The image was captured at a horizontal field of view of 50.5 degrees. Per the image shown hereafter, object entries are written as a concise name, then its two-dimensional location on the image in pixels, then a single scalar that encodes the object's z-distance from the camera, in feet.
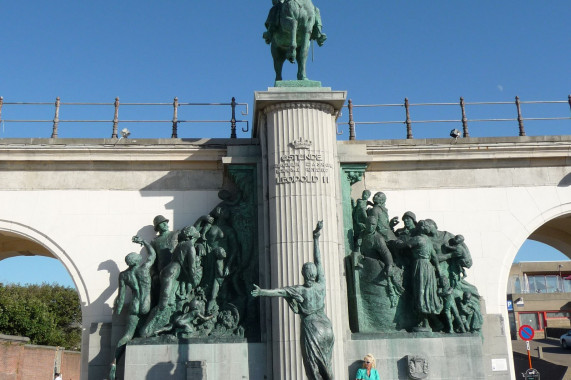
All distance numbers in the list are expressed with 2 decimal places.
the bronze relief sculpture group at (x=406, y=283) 40.42
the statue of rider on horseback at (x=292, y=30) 43.14
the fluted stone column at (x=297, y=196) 37.76
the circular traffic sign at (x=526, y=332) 60.49
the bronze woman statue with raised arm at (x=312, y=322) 30.48
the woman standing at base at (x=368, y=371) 30.33
